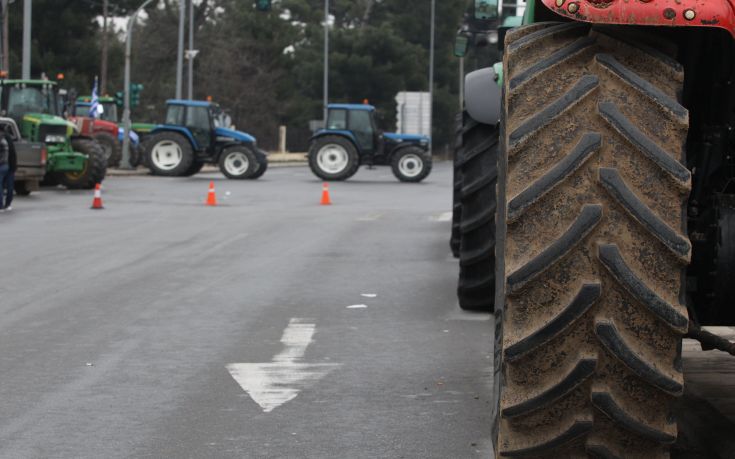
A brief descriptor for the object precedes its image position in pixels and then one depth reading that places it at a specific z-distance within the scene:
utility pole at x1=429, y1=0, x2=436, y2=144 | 82.56
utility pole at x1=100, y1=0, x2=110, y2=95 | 65.81
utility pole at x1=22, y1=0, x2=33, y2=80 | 40.75
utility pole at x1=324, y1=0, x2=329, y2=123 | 75.77
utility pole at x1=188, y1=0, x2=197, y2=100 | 62.13
